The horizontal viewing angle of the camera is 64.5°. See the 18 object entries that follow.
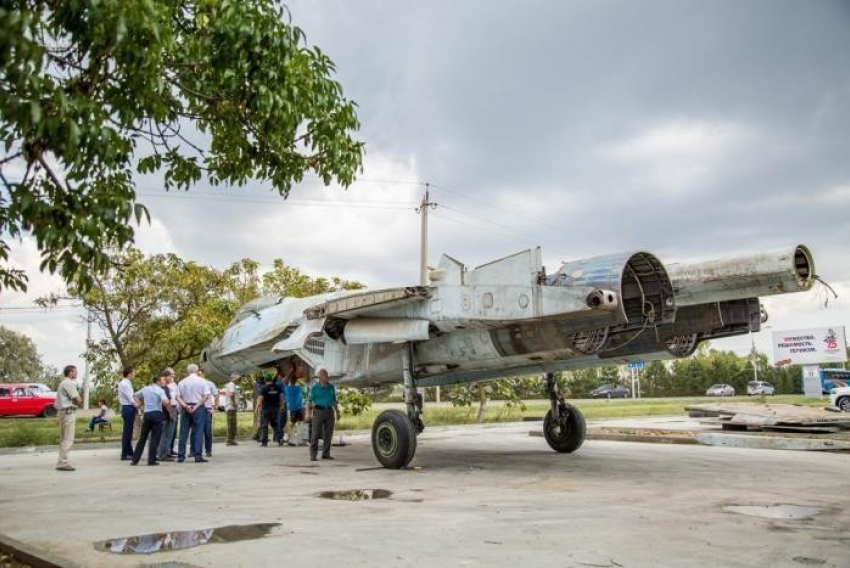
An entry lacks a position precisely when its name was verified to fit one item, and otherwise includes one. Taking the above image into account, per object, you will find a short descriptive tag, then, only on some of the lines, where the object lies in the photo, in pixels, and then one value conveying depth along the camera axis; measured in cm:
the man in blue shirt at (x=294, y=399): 1648
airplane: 934
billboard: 4578
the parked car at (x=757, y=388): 6294
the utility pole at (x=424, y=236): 2962
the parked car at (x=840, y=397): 3128
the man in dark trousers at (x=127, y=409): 1421
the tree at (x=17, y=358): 7038
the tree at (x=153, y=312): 1920
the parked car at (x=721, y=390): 6519
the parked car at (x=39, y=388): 3525
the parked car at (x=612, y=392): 7131
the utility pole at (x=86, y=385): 3900
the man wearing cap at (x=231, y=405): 1720
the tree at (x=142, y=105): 415
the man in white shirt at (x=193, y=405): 1369
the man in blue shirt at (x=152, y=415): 1310
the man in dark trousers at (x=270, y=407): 1702
